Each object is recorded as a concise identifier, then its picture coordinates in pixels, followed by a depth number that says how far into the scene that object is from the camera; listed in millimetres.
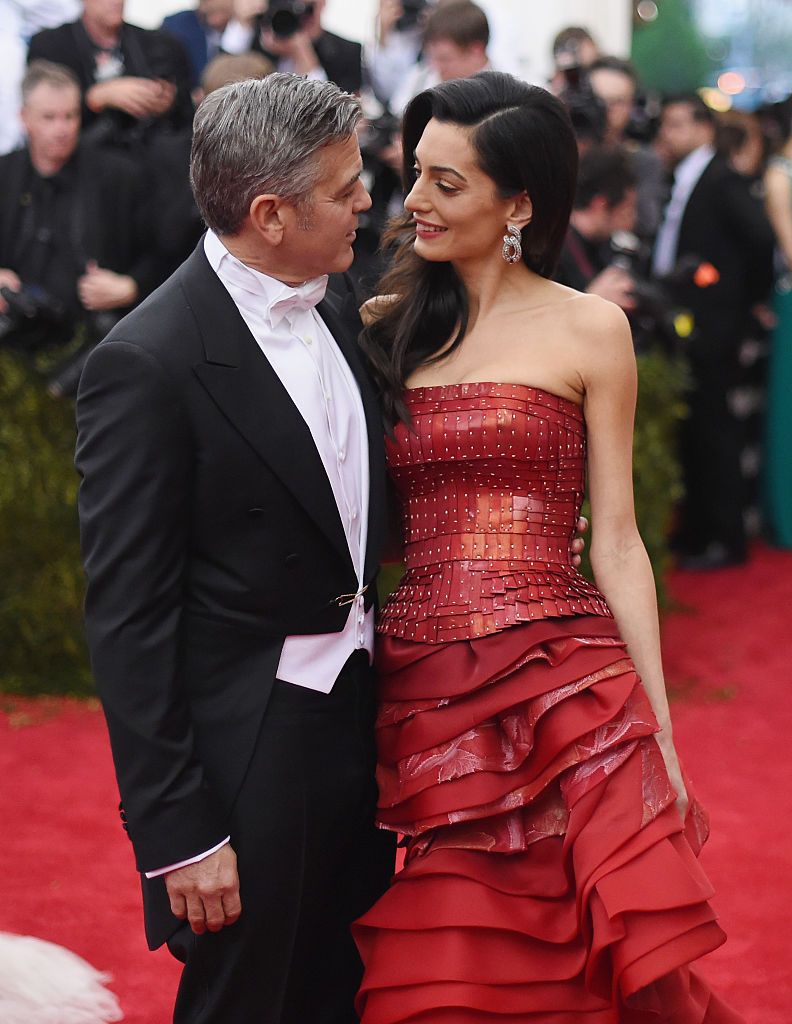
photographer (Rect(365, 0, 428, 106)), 12211
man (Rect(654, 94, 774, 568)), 13250
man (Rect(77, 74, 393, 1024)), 3916
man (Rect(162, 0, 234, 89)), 13164
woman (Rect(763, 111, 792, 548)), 14062
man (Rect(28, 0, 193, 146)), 10555
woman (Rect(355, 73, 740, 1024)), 4285
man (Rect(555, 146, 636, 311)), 10250
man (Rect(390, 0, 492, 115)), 10531
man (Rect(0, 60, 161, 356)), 10109
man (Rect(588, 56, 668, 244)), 13211
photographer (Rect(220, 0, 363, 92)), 11055
